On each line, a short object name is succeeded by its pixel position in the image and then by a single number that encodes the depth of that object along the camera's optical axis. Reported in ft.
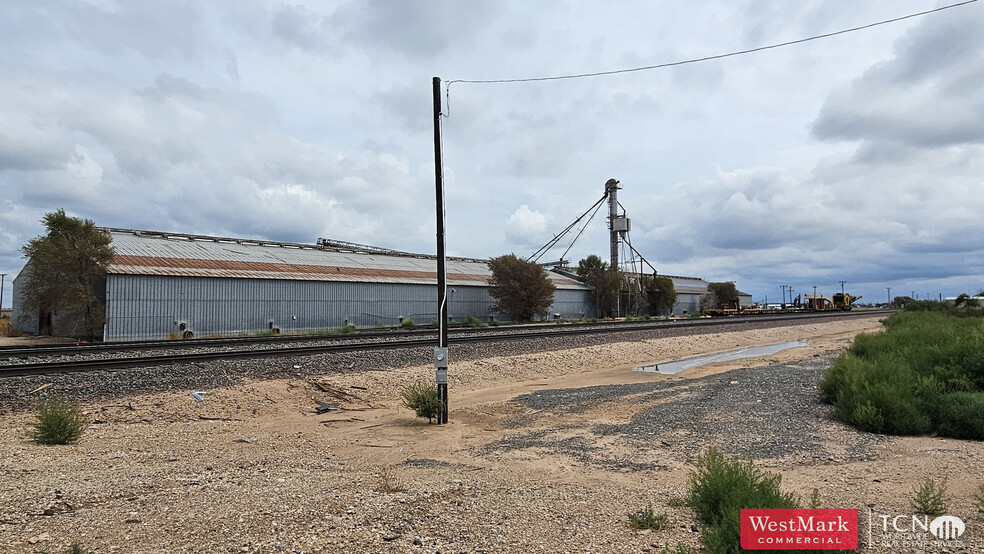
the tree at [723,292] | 341.62
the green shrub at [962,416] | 33.99
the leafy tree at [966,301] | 252.46
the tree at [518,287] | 187.52
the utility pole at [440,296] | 41.27
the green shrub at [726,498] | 15.74
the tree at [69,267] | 101.91
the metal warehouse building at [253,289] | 107.55
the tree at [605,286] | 239.71
